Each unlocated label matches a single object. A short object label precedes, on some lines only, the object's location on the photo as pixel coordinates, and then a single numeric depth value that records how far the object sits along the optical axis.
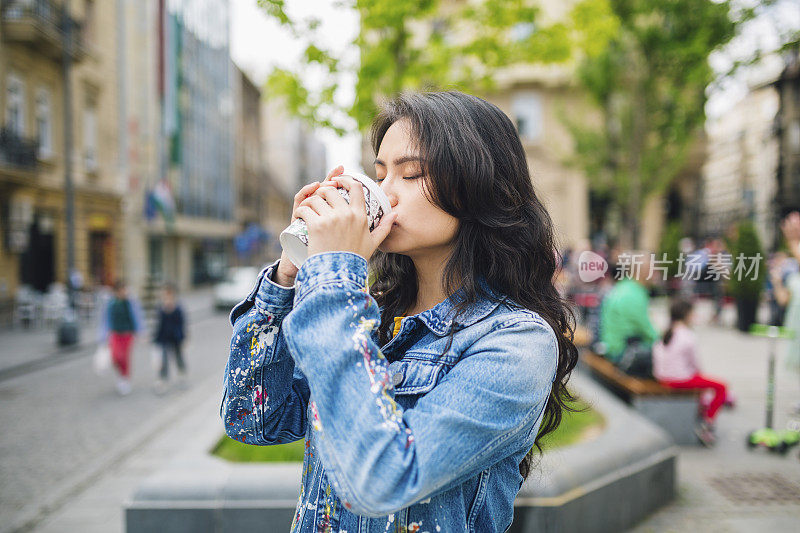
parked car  19.56
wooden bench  5.38
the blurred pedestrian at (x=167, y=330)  8.27
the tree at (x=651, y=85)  8.09
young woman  0.94
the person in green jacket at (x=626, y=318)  6.06
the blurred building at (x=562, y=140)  22.56
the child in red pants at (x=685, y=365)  5.47
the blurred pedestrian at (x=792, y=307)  4.38
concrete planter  3.23
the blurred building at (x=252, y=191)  35.41
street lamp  6.49
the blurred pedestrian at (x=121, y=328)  8.22
